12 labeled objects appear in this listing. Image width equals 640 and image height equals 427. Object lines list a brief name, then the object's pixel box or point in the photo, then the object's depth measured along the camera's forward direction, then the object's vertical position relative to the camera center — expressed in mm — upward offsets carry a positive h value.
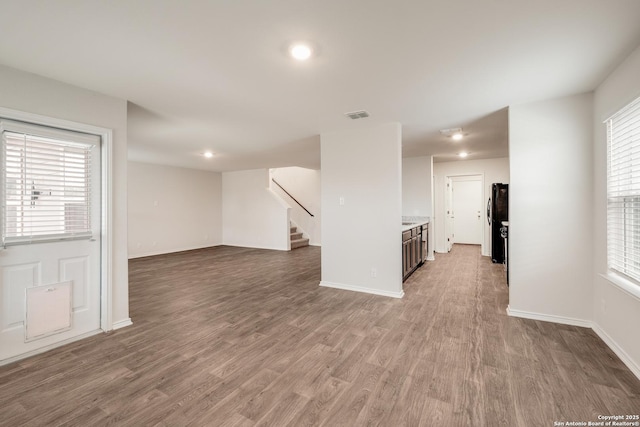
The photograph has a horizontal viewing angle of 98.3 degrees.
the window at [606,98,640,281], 2260 +197
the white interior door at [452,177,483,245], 8781 +69
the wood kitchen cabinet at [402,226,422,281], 4574 -682
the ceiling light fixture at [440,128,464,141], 4449 +1340
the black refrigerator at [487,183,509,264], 6027 -18
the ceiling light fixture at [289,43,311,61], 2107 +1272
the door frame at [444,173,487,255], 7238 +594
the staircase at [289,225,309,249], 8812 -865
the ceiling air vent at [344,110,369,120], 3609 +1318
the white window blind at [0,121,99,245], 2430 +277
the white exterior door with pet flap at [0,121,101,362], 2422 -245
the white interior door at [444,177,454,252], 7672 +86
